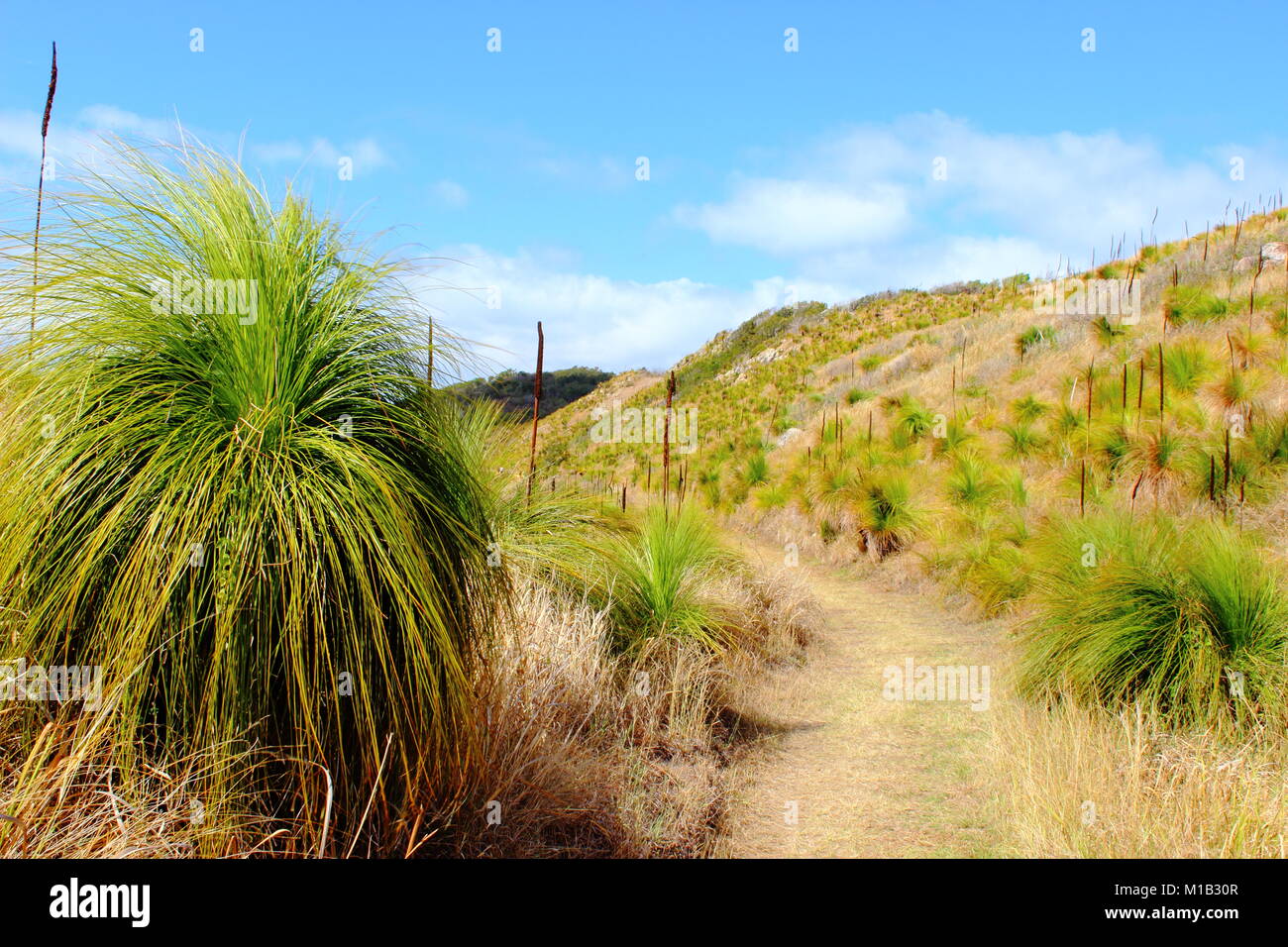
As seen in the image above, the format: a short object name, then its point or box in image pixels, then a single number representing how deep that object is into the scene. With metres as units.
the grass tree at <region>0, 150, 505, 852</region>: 2.12
